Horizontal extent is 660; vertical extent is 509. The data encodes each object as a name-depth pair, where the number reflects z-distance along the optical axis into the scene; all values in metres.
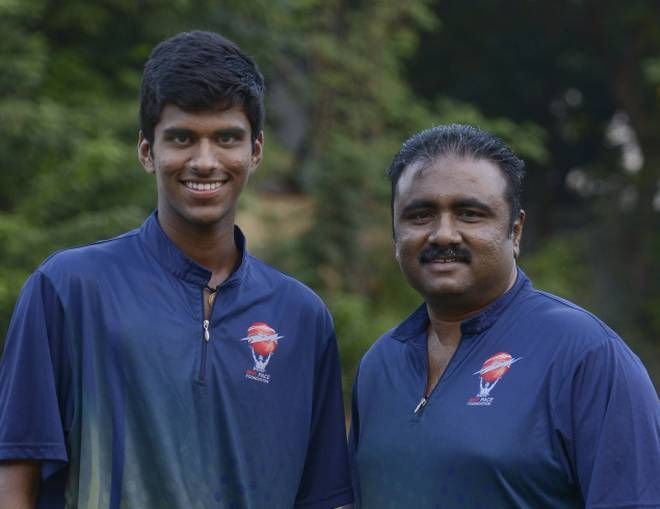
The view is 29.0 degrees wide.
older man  3.46
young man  3.61
